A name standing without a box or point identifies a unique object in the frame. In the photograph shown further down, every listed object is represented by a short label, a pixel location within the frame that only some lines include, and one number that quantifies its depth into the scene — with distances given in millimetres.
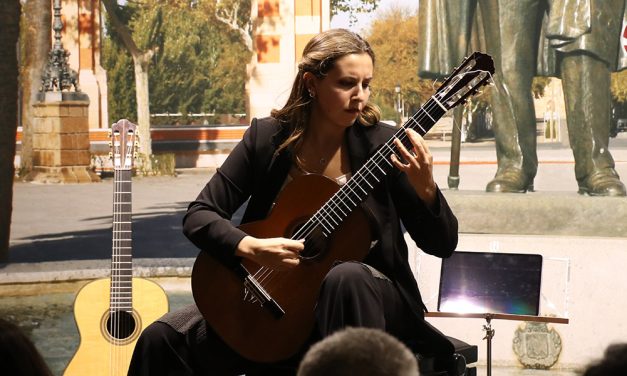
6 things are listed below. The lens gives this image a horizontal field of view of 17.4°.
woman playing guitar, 5524
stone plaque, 11423
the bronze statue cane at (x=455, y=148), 12464
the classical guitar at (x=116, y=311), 8101
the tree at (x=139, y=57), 15090
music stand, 7636
